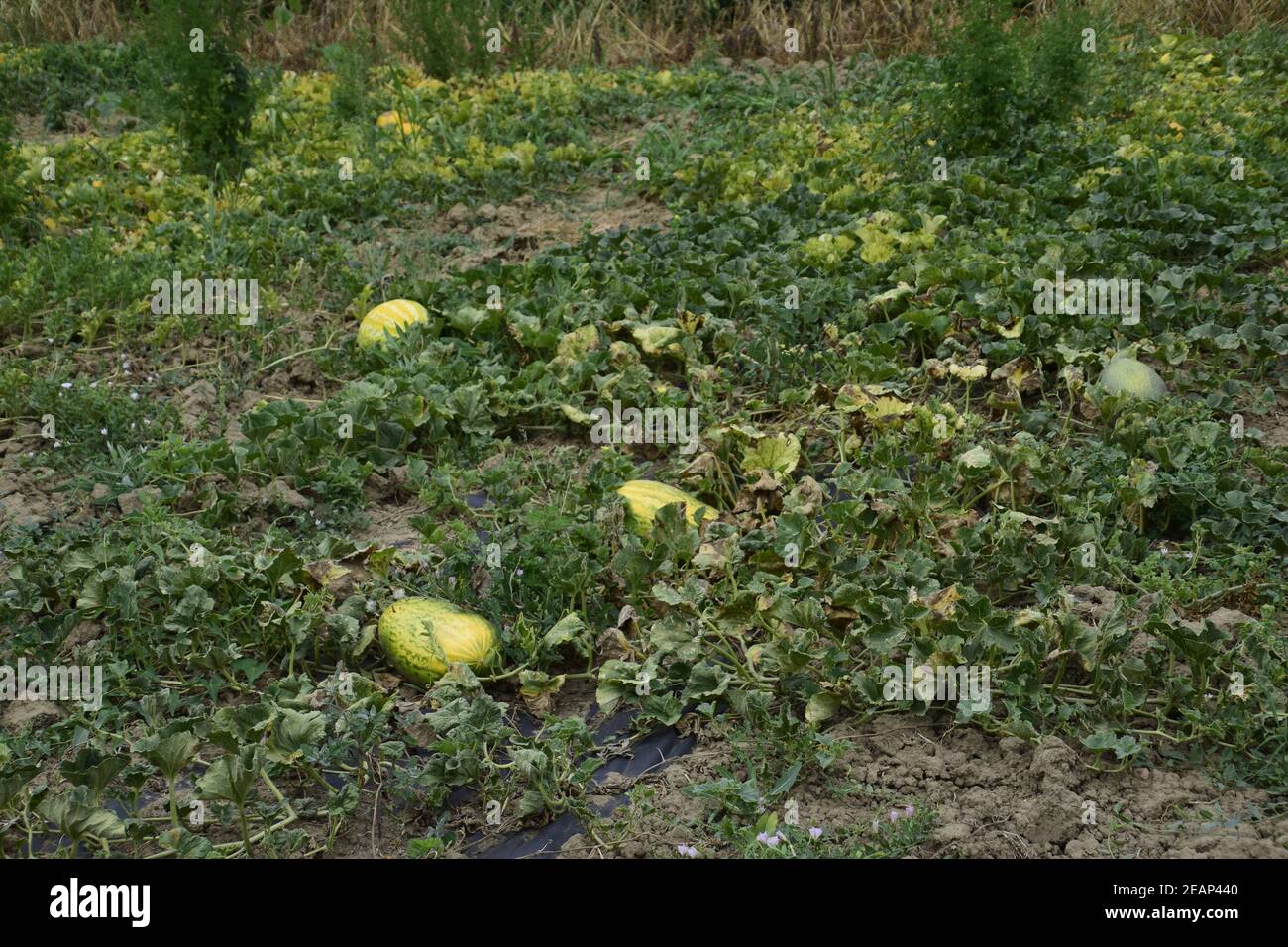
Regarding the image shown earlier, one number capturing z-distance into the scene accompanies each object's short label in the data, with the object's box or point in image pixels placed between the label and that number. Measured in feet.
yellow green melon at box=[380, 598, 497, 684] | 12.76
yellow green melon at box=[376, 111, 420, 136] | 28.89
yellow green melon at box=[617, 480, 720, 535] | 14.78
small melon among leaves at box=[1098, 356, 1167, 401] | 16.28
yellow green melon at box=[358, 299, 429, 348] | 19.74
